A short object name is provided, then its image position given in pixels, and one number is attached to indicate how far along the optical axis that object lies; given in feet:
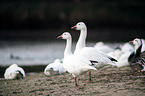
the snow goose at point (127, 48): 86.22
